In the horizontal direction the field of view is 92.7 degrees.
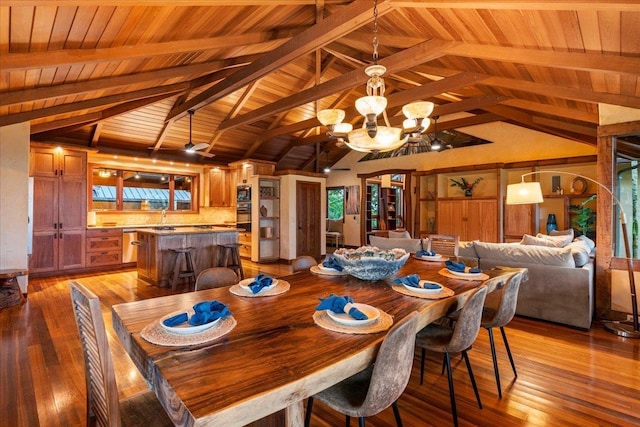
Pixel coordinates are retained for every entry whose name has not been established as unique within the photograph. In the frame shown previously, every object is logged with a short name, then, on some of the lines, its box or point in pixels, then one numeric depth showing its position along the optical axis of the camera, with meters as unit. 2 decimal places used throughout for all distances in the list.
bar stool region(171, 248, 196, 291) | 5.07
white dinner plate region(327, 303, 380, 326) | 1.40
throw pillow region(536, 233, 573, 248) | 4.30
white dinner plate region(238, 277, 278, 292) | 1.99
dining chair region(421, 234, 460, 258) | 3.76
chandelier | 2.80
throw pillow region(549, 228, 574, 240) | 5.48
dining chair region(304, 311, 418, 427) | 1.24
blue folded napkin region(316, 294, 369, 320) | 1.46
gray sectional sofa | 3.34
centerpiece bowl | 2.17
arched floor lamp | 3.25
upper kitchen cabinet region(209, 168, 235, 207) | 8.49
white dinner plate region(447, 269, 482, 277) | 2.37
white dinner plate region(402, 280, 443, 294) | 1.90
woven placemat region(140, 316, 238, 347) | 1.23
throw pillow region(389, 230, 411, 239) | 5.31
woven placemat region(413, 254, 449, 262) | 3.13
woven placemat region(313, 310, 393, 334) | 1.36
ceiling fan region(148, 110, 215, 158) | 5.35
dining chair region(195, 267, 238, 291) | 2.31
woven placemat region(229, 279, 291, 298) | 1.92
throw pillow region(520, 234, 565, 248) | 4.20
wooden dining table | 0.91
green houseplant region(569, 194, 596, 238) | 5.97
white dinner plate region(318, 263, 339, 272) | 2.53
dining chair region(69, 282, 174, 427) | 1.13
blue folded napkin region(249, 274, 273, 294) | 1.93
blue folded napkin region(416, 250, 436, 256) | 3.26
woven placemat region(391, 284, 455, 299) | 1.86
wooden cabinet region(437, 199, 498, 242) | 6.89
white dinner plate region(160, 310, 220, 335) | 1.30
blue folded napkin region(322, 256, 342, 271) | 2.55
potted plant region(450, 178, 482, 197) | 7.54
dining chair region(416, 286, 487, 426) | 1.80
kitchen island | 5.25
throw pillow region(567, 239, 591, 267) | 3.46
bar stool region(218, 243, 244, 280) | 5.83
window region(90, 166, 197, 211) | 7.10
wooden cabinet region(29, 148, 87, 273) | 5.68
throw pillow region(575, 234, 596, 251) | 4.47
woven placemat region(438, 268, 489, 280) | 2.35
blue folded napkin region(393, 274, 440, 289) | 1.98
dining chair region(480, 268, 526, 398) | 2.15
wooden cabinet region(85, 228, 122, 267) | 6.30
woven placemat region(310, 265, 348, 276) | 2.48
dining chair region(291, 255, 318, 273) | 2.93
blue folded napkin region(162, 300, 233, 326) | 1.35
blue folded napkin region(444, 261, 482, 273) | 2.48
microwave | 7.97
